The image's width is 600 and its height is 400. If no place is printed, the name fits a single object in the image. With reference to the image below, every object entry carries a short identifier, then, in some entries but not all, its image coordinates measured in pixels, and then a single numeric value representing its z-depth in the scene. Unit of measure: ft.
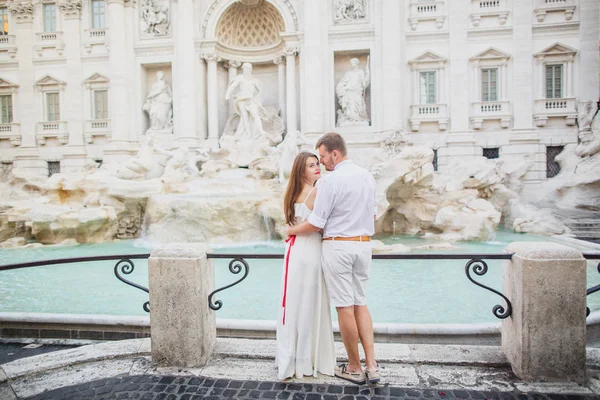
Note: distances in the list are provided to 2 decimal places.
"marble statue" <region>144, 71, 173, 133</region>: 57.16
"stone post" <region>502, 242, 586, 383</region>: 8.20
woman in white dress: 8.26
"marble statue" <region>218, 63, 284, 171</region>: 46.37
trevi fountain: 38.45
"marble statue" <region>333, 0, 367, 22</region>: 53.01
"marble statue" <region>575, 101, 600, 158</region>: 46.24
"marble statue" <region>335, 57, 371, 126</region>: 53.01
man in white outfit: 7.97
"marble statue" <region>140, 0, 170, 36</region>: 56.65
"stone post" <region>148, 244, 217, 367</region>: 9.01
